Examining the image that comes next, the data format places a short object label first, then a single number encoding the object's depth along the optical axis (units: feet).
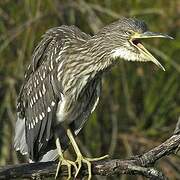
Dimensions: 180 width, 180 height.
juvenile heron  31.94
